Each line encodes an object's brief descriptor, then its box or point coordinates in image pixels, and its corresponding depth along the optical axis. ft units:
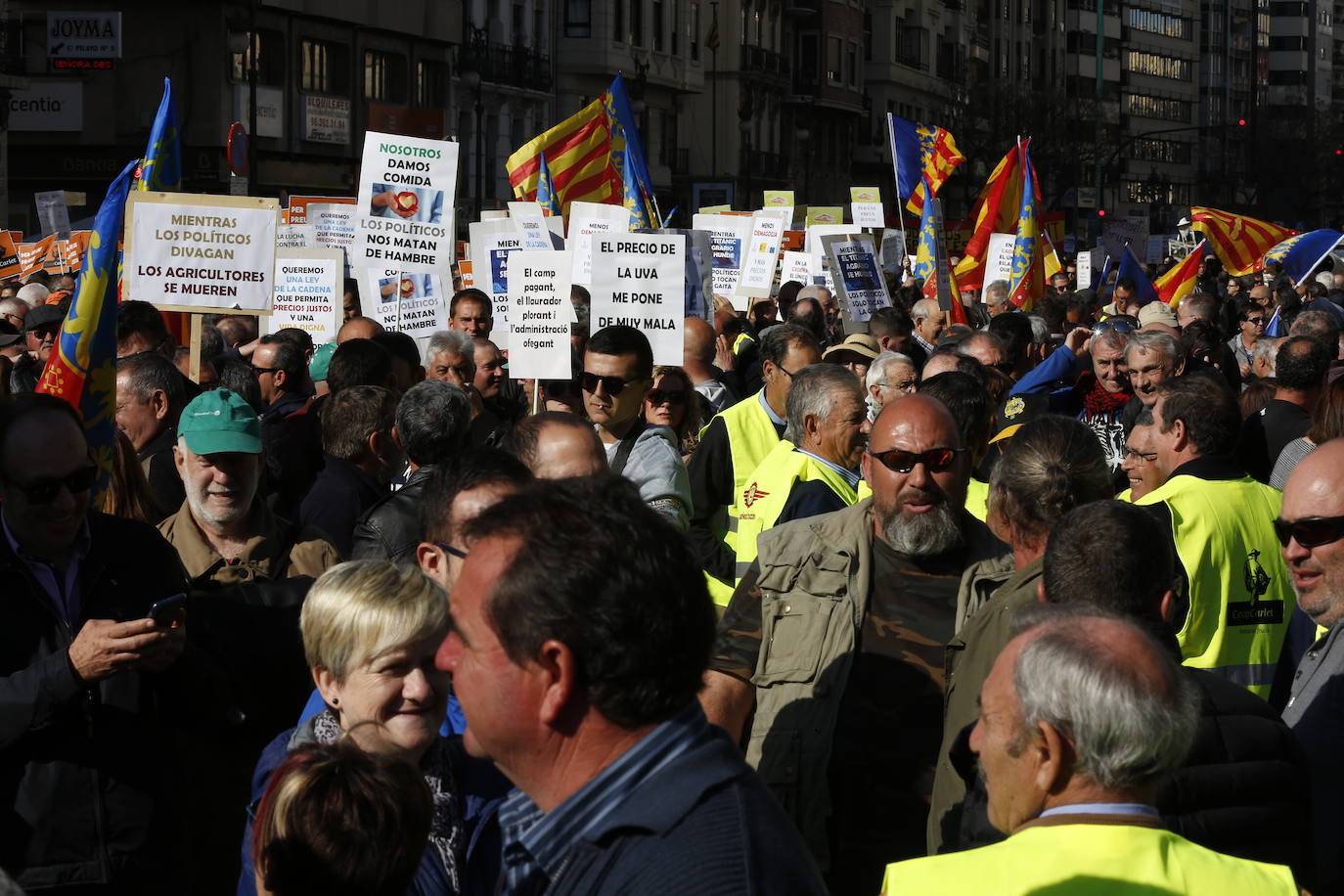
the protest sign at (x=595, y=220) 42.53
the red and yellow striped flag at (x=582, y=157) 50.85
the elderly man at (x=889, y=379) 26.78
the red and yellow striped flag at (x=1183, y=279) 62.95
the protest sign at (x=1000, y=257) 63.26
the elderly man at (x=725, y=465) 22.64
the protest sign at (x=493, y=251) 41.63
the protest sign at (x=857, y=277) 45.93
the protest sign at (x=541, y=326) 29.89
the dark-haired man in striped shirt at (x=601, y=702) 7.60
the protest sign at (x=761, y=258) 54.44
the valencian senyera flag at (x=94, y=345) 20.88
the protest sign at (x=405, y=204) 37.96
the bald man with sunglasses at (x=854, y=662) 14.55
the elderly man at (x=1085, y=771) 8.87
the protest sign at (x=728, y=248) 54.13
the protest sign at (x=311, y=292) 39.50
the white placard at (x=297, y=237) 52.85
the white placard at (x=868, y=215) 85.10
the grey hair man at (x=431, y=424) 19.38
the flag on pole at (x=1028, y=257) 60.13
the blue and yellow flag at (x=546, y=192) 52.44
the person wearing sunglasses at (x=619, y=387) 21.50
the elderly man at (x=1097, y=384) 31.40
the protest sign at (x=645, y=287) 30.63
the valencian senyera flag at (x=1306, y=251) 62.85
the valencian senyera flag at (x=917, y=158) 68.95
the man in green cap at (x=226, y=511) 16.65
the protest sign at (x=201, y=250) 30.68
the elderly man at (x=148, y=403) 22.30
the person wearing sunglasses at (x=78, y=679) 12.86
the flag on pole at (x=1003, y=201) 64.13
